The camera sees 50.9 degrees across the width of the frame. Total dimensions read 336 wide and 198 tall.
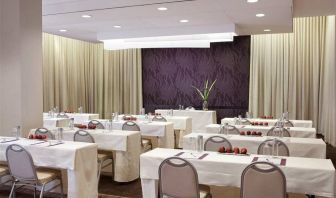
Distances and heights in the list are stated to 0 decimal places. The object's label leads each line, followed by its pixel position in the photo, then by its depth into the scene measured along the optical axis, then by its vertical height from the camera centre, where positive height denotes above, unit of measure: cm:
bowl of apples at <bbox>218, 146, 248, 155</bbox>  374 -67
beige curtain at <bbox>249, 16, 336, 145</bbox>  1014 +48
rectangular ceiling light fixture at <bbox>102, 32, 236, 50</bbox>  876 +124
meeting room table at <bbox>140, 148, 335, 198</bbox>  304 -75
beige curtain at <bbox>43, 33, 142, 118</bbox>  1117 +35
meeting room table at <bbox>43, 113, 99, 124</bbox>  838 -70
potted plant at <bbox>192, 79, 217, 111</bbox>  1126 -4
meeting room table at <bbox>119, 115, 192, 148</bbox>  778 -80
